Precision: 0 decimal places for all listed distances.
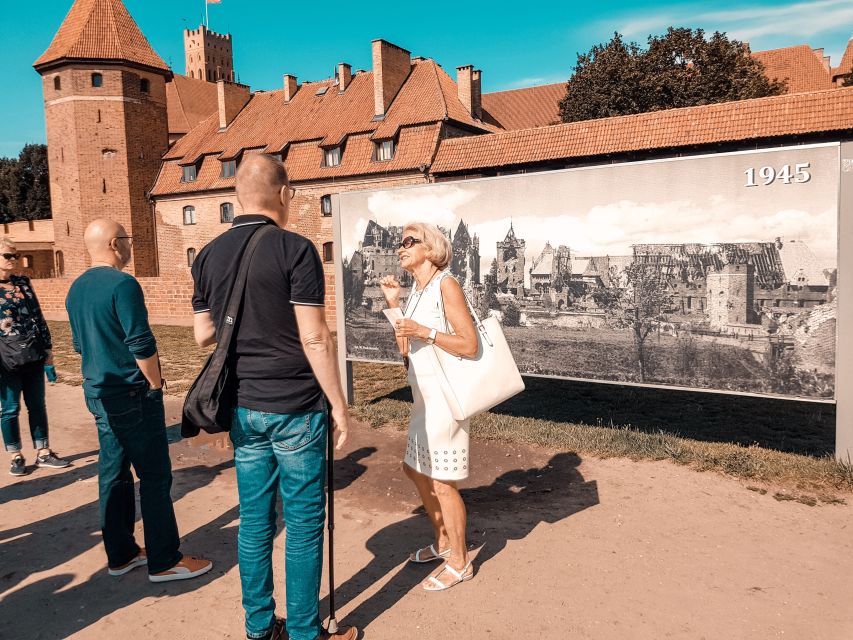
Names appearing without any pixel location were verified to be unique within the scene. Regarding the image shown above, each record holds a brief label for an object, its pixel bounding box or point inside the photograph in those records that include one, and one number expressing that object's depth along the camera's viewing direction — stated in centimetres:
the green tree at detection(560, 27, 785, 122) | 3091
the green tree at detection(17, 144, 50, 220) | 6059
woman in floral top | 542
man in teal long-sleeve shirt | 342
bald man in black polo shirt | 257
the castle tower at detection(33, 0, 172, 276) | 3412
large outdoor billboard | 492
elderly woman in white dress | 338
